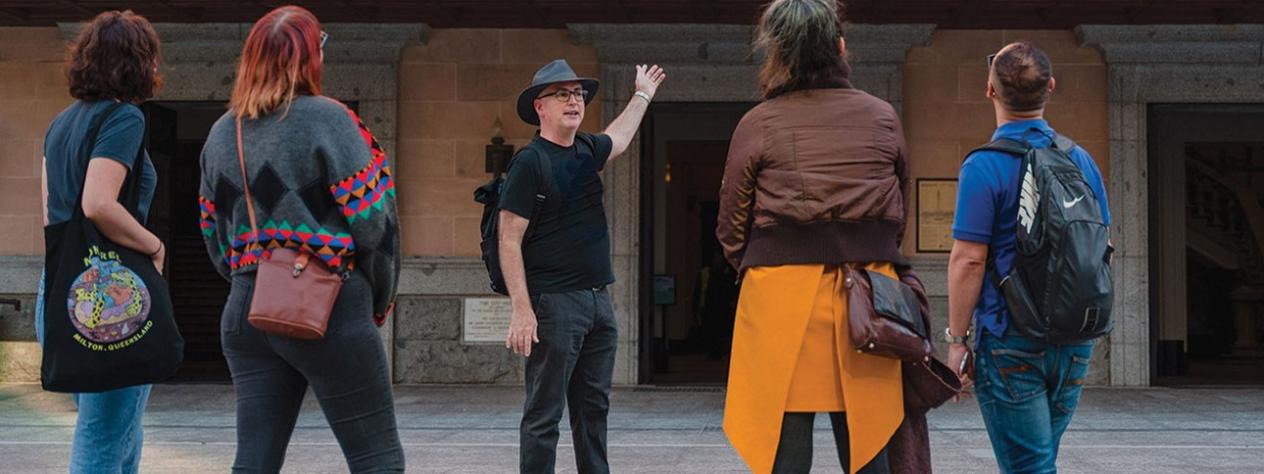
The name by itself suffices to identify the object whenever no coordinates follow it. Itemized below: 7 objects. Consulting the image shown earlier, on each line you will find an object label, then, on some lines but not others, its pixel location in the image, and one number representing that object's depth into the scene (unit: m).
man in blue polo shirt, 3.71
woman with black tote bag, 3.83
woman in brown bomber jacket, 3.58
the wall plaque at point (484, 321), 12.20
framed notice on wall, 12.13
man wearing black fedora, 4.83
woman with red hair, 3.32
